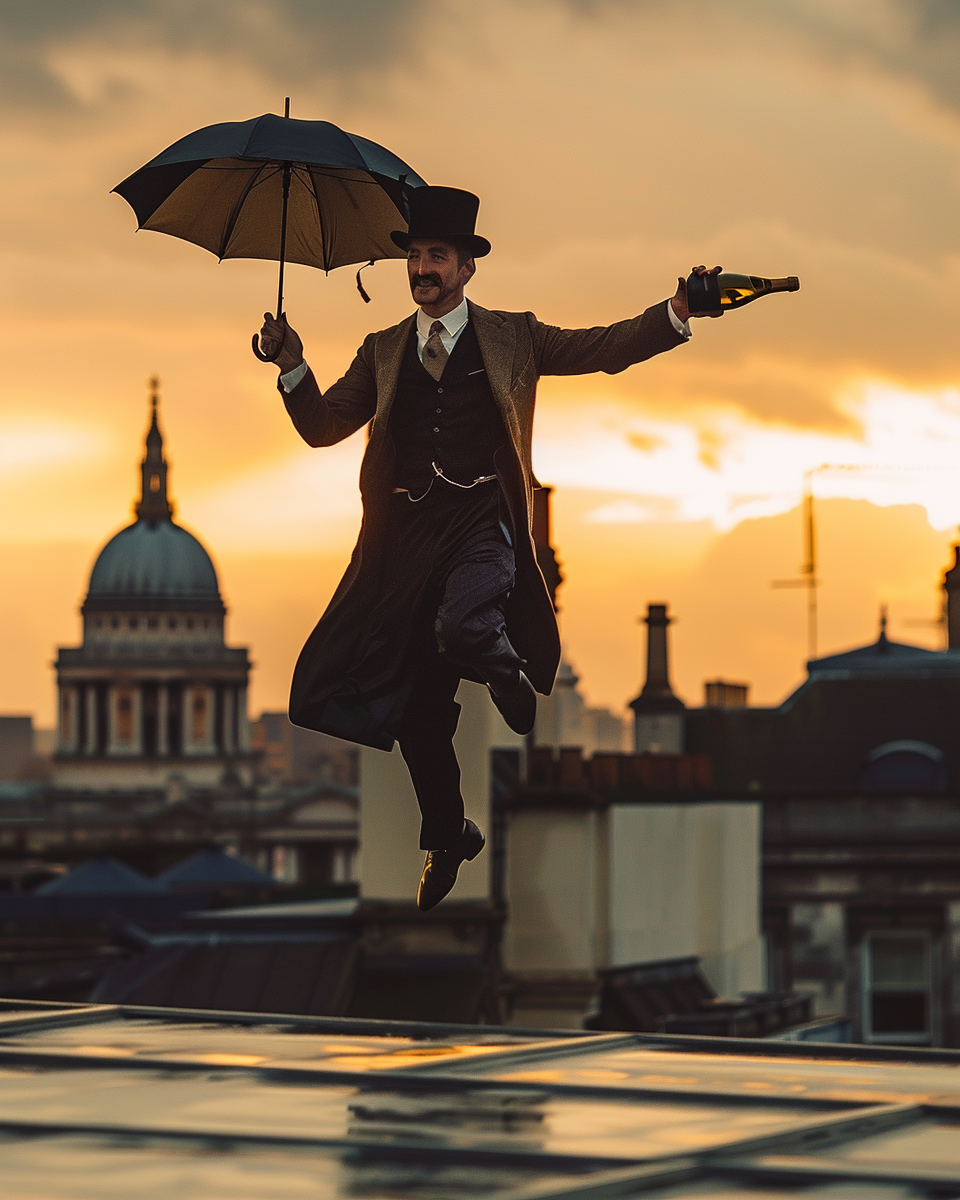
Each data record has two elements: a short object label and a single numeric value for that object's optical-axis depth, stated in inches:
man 454.6
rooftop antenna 2760.3
